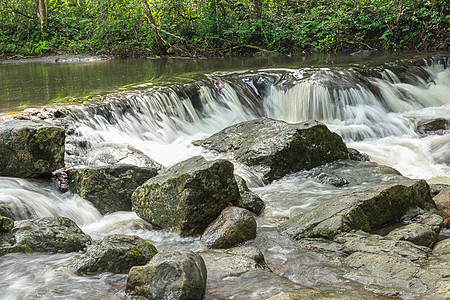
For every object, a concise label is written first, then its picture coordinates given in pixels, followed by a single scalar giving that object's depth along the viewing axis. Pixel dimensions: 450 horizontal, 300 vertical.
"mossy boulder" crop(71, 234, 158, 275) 3.57
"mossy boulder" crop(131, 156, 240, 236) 4.64
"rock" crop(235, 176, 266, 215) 5.25
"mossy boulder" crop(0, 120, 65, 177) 5.37
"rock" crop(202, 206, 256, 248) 4.34
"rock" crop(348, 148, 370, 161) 7.51
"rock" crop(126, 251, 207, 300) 2.96
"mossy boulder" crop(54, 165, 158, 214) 5.48
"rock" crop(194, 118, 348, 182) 6.74
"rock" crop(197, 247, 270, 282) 3.50
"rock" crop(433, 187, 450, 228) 4.61
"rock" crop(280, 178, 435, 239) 4.30
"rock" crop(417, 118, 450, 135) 9.36
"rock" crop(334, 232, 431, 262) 3.60
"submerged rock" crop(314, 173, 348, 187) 6.19
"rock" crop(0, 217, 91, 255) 3.96
